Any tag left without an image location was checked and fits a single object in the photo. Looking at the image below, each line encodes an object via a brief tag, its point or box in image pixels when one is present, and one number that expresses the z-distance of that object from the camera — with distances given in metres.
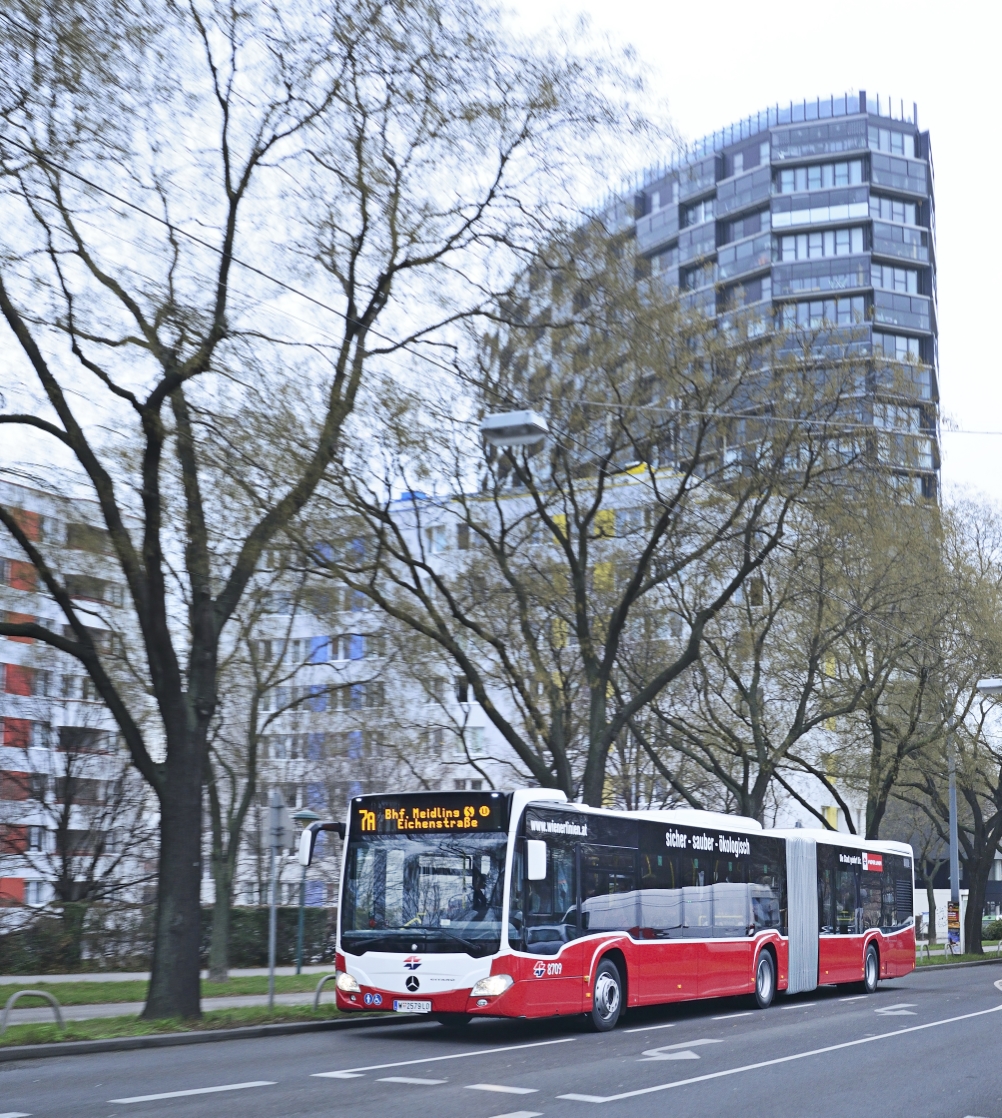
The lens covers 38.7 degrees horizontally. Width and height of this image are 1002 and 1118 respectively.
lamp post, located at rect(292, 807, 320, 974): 25.84
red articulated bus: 16.70
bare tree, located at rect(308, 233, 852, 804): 21.64
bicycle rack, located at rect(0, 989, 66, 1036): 14.89
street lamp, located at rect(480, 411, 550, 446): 17.48
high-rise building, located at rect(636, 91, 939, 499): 101.44
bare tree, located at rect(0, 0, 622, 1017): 15.19
